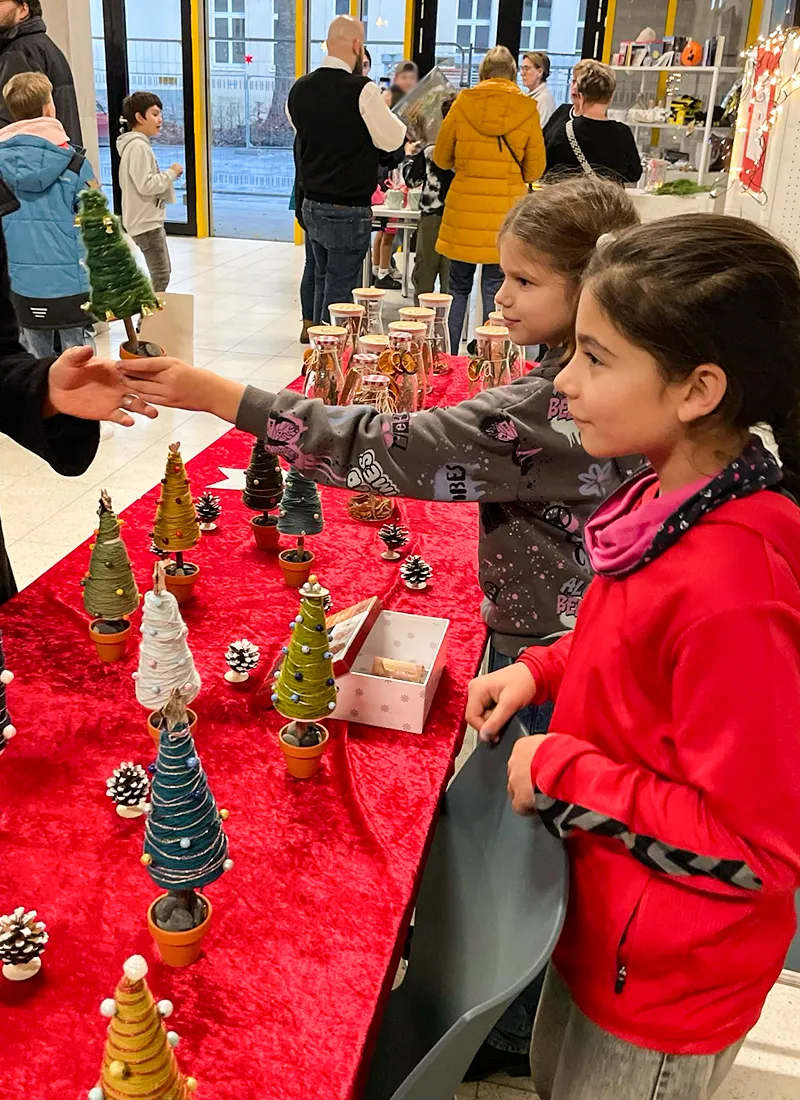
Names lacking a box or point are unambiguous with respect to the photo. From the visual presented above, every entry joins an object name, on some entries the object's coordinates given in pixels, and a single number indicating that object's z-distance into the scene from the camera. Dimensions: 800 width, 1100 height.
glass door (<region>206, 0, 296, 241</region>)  11.08
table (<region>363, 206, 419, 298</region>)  6.80
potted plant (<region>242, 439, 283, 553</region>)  1.94
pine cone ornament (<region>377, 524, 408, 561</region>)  2.02
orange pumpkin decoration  8.79
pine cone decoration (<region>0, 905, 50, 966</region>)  0.97
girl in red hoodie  0.86
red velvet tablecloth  0.93
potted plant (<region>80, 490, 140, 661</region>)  1.50
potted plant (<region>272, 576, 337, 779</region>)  1.25
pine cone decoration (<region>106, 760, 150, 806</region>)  1.22
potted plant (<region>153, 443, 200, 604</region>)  1.72
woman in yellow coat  5.25
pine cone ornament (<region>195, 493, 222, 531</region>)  2.05
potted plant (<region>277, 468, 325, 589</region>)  1.81
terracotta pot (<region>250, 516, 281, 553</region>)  1.96
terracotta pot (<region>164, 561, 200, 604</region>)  1.73
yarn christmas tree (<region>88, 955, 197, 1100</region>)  0.76
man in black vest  5.23
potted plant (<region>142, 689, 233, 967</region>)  0.96
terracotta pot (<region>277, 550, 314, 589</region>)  1.82
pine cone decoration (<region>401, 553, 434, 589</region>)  1.88
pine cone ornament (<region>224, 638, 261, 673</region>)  1.51
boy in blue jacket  4.29
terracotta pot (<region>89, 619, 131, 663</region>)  1.53
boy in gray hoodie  5.76
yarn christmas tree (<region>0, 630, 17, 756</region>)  1.18
